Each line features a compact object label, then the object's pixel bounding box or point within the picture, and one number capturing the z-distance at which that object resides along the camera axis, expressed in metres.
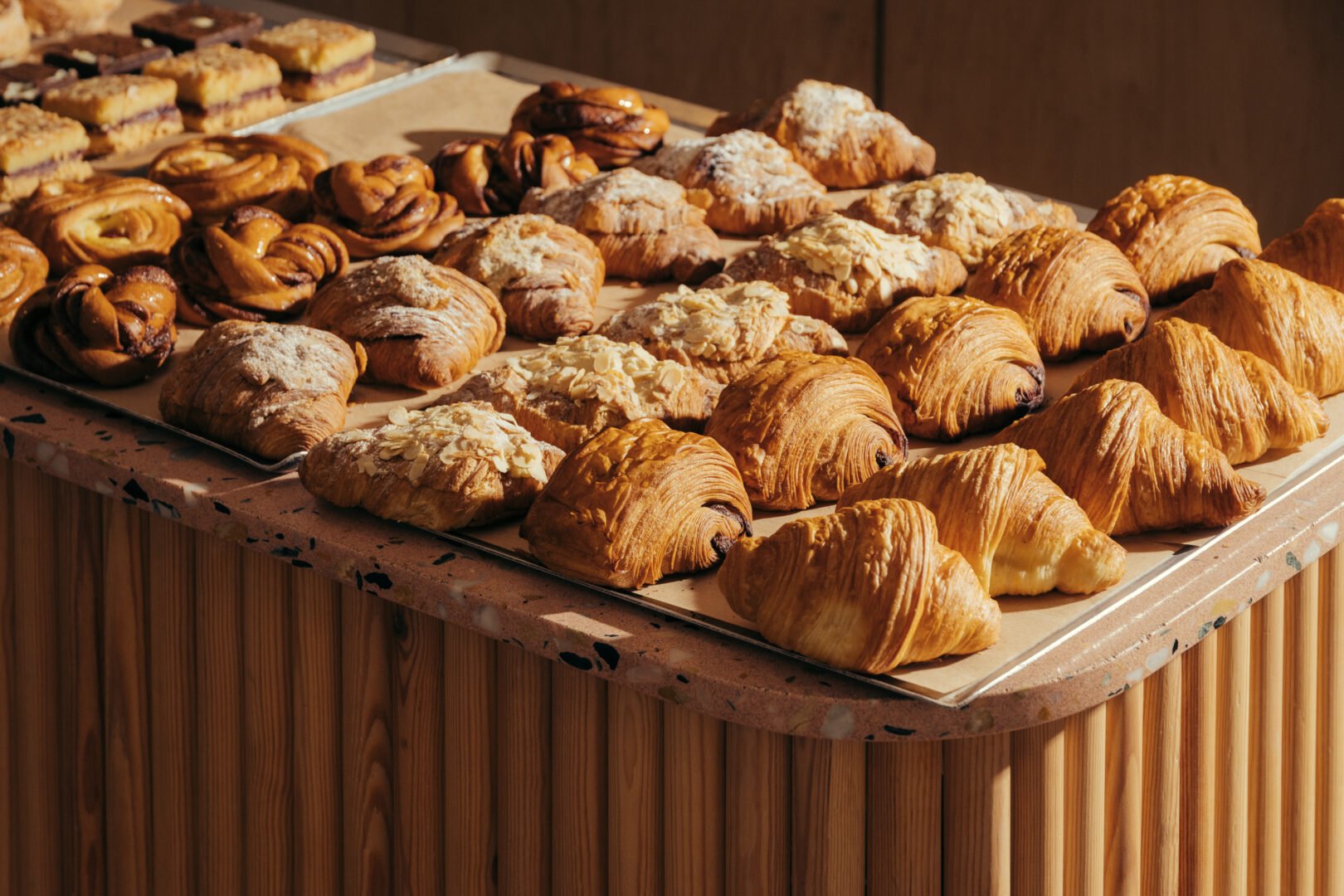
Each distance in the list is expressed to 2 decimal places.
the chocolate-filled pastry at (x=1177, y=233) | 4.29
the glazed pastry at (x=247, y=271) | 4.35
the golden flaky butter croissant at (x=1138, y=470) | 3.17
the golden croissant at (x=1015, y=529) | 2.98
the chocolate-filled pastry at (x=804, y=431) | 3.36
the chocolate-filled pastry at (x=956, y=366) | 3.66
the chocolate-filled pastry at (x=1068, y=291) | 4.03
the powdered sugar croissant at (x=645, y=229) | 4.58
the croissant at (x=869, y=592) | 2.78
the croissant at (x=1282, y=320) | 3.70
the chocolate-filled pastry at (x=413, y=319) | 3.97
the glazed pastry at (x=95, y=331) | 3.97
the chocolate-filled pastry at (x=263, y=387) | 3.63
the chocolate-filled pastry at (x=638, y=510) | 3.05
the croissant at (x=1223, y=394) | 3.42
